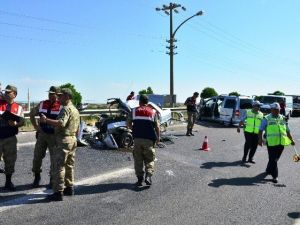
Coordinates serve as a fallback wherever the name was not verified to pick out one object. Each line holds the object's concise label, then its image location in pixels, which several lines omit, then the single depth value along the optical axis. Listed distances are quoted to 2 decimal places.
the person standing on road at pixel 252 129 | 11.73
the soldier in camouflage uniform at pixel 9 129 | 7.66
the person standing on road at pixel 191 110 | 17.81
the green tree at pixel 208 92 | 67.29
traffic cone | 13.91
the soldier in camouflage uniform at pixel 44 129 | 7.72
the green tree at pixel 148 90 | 54.22
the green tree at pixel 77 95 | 49.16
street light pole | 33.88
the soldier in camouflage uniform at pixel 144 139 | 8.39
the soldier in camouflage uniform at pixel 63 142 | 7.09
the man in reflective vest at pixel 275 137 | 9.62
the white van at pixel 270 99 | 29.27
